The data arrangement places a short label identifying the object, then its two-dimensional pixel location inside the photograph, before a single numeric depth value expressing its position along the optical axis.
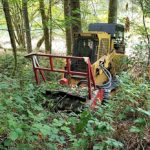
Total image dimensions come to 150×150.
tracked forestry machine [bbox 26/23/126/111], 4.58
